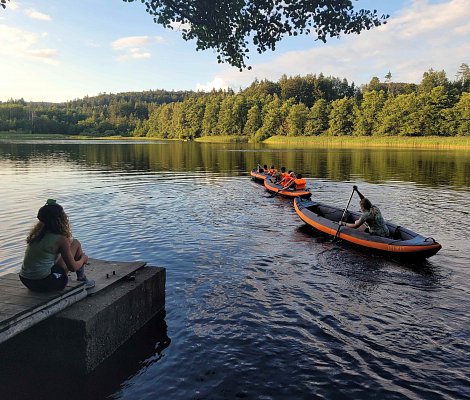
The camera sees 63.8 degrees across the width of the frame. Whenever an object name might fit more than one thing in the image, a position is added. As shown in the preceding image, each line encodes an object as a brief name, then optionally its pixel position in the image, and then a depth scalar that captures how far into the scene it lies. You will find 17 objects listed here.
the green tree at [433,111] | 95.25
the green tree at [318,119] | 122.44
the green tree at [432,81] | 110.88
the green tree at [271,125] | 133.23
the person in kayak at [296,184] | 26.58
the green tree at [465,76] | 125.81
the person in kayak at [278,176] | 30.16
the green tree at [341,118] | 115.62
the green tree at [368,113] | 108.81
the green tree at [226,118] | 150.75
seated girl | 6.98
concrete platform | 6.59
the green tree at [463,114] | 88.22
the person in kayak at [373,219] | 15.05
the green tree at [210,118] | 159.25
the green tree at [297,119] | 125.31
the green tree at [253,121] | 143.15
